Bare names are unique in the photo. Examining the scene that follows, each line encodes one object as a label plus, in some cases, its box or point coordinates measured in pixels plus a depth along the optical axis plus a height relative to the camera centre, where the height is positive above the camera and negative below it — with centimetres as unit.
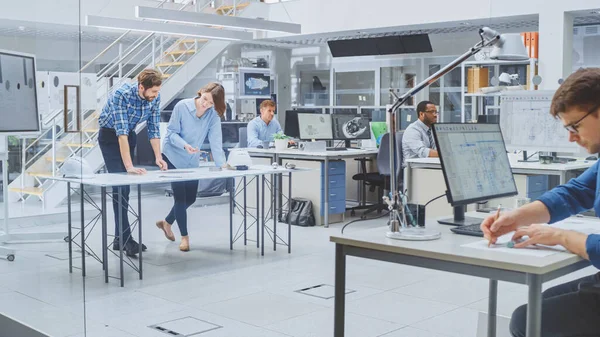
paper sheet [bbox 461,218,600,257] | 225 -39
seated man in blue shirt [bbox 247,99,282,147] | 895 +0
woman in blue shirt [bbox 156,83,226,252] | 620 -9
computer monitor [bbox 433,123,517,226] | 272 -15
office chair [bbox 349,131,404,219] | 788 -57
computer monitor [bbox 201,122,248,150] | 1091 -10
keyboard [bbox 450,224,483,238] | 262 -38
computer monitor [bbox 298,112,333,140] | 832 +1
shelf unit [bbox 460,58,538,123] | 925 +70
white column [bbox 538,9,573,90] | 920 +104
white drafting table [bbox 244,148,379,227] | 775 -31
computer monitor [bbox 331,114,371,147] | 866 +0
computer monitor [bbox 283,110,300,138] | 869 +3
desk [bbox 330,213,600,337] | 210 -41
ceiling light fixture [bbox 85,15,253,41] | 876 +132
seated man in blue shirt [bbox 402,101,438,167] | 728 -9
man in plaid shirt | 555 +2
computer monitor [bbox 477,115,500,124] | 844 +11
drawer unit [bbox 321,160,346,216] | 780 -66
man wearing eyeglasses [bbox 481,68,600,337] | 220 -34
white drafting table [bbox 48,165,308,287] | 341 -37
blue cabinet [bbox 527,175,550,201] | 570 -46
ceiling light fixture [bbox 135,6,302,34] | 832 +135
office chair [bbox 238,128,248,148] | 1005 -14
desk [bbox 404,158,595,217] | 563 -41
